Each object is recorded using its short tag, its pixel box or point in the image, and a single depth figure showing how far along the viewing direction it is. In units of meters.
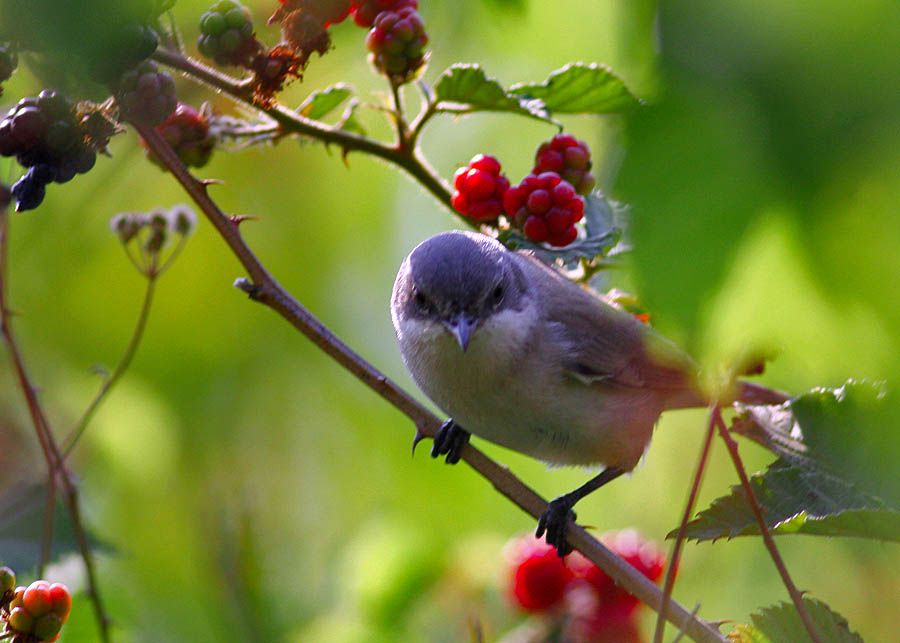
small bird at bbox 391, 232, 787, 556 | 5.74
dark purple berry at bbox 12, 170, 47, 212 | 3.75
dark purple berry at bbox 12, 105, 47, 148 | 3.66
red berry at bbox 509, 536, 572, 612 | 6.30
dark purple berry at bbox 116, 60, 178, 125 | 3.82
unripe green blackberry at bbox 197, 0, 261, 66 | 4.14
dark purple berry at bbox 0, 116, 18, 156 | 3.70
